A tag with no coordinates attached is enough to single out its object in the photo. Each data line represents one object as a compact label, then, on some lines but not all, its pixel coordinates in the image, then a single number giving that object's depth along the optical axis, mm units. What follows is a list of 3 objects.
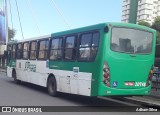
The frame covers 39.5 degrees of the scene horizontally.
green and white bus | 7107
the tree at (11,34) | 45838
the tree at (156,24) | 45982
